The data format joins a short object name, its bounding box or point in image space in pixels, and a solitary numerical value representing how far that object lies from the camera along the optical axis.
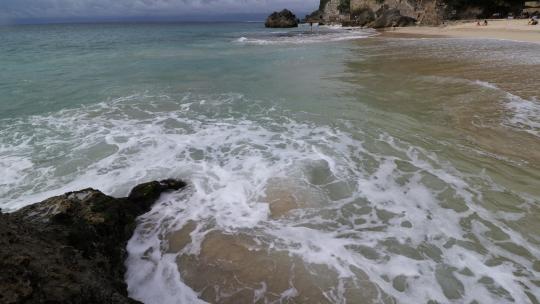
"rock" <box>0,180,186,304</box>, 2.50
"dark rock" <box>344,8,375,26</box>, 76.25
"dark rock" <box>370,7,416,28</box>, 62.84
